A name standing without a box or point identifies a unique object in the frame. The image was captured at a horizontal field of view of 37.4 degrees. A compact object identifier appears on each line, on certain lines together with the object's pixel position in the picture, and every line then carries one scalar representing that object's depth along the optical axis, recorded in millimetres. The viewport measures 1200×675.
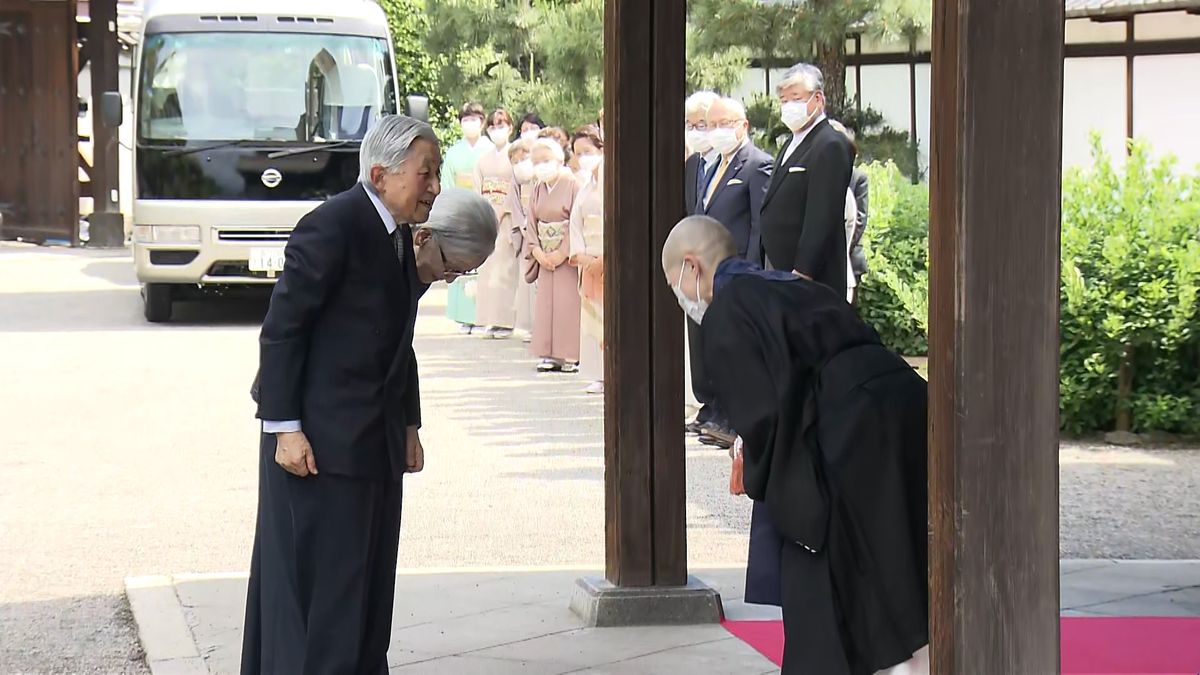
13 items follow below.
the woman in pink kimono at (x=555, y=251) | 13055
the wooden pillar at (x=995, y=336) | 3482
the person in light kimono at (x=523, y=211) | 13773
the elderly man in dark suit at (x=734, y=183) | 9359
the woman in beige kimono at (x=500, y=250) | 14664
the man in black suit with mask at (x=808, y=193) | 8016
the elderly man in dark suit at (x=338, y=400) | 4441
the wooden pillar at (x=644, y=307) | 6051
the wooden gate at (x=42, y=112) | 26438
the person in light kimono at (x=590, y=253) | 12227
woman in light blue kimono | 15219
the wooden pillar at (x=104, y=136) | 26131
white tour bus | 15680
